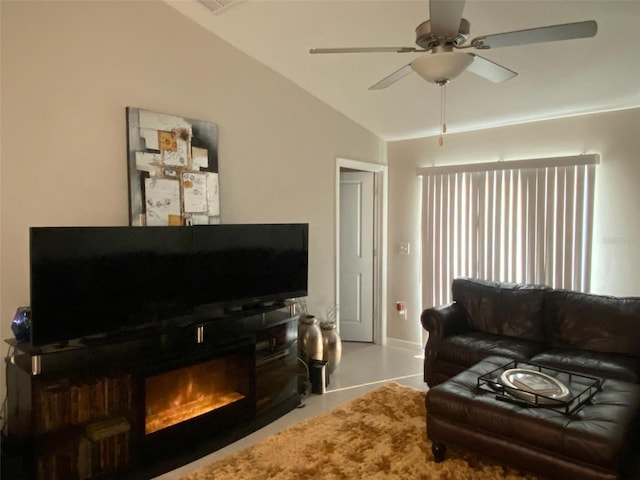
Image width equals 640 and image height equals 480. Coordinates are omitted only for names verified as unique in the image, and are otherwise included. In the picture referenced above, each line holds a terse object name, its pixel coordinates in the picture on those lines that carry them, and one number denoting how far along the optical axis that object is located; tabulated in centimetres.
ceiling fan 197
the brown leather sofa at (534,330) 337
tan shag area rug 263
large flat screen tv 229
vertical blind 409
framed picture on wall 303
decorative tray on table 246
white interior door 543
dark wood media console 229
